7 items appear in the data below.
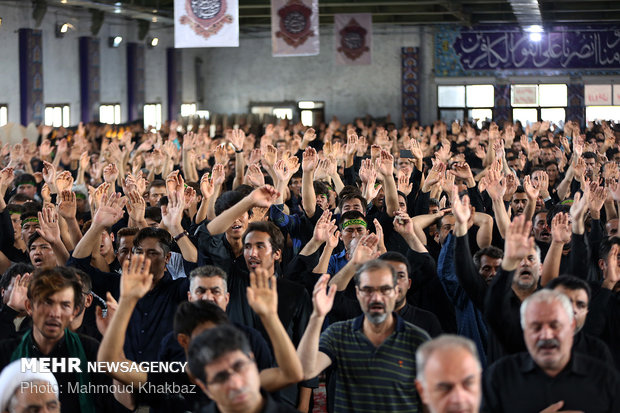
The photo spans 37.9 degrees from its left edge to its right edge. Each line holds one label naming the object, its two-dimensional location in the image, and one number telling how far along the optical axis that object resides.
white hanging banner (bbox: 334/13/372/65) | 20.09
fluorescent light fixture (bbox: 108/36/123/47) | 23.05
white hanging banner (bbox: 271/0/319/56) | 14.94
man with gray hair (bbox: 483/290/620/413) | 3.55
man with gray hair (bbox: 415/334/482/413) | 2.92
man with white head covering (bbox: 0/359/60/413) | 3.43
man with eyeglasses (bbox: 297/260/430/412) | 3.79
